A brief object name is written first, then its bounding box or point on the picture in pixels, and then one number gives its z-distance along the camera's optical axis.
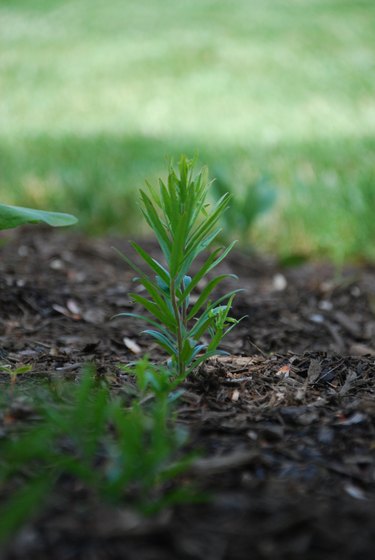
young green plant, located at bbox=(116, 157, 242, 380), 1.27
